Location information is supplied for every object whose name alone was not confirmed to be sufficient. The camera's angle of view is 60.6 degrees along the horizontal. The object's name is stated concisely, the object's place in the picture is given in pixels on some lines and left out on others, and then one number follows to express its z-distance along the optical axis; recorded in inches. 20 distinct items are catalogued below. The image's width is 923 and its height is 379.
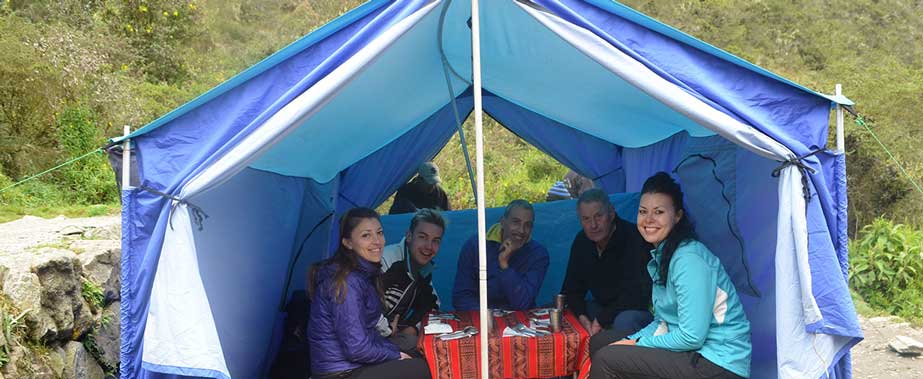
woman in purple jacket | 123.5
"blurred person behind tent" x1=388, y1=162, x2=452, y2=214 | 229.1
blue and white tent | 105.8
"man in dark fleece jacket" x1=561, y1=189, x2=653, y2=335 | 152.6
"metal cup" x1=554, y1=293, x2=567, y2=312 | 137.8
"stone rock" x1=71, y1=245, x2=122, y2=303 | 160.4
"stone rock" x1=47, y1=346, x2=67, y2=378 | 135.6
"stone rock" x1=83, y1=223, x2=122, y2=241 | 186.9
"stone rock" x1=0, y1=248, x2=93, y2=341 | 133.6
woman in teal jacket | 114.2
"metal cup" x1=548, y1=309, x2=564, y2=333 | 128.3
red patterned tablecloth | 123.3
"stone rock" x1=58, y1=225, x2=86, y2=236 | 187.5
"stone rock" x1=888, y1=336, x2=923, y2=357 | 196.5
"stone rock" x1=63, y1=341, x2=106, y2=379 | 141.3
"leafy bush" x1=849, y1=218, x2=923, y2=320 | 234.2
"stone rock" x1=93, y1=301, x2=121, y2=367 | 154.9
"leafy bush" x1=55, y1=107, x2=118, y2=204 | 313.1
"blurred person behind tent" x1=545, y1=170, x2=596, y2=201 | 242.4
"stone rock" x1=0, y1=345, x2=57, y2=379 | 123.0
